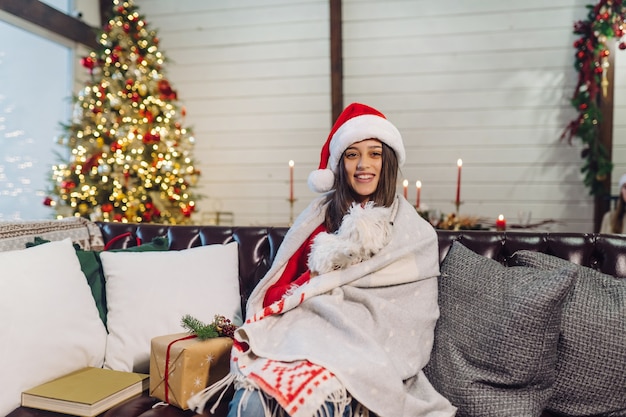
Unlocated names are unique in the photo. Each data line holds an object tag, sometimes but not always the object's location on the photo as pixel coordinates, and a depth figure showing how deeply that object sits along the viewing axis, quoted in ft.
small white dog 4.88
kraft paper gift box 4.63
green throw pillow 5.83
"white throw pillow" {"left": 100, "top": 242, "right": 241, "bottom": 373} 5.57
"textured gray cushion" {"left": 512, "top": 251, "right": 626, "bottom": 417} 4.30
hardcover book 4.47
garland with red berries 11.35
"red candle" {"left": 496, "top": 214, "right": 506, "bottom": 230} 8.95
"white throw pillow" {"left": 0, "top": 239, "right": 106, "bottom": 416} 4.61
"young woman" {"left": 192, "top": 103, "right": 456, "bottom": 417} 4.11
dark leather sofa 4.74
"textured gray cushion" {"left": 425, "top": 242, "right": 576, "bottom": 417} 4.29
